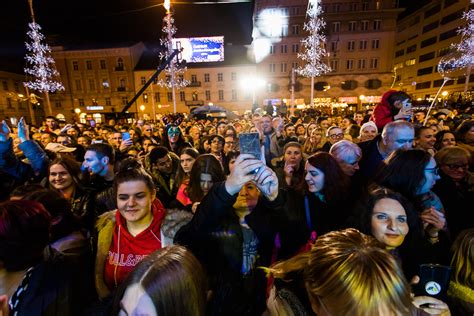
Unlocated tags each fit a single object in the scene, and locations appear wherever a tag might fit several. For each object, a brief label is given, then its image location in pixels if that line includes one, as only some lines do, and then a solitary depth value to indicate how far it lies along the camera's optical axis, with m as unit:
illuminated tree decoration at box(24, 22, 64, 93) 18.07
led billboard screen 37.00
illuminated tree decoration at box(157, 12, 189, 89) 16.98
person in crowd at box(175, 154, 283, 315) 1.64
